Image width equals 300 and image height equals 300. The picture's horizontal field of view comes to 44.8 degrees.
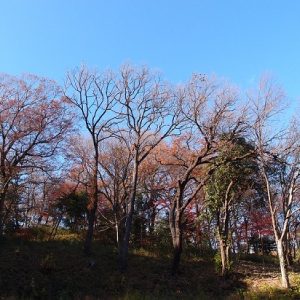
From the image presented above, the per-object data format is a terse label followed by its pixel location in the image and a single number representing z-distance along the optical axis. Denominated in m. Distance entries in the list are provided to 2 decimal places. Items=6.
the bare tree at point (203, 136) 20.29
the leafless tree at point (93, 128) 21.83
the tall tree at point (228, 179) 20.48
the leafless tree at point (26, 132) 21.59
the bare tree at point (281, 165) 17.06
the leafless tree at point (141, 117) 22.61
